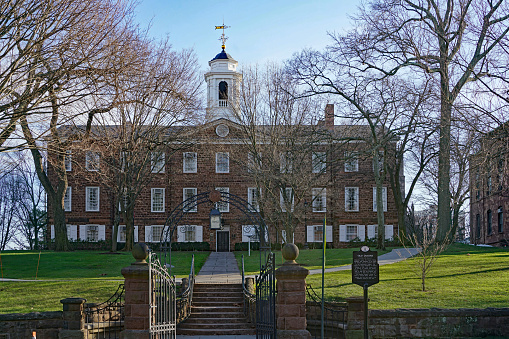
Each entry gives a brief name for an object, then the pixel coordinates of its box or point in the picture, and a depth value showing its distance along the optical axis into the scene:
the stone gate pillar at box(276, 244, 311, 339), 11.87
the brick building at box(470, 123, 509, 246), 15.27
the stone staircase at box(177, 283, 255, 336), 16.27
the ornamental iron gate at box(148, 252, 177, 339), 11.56
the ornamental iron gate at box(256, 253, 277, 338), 11.74
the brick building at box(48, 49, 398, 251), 45.47
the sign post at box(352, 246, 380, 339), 12.05
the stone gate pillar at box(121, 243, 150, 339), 11.47
